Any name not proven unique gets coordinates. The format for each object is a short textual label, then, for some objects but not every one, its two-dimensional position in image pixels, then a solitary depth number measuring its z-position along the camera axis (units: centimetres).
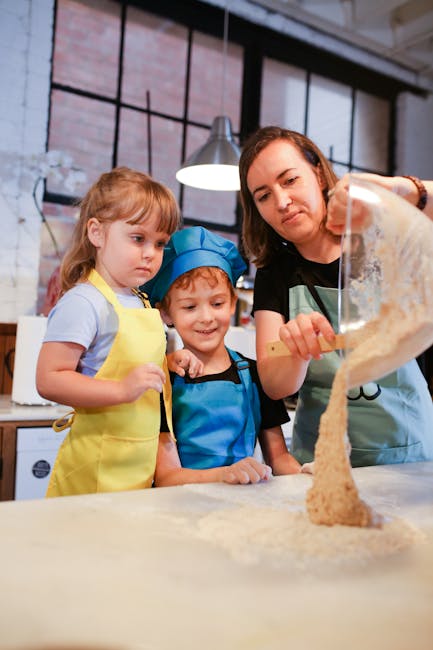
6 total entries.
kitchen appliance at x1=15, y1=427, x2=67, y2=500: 215
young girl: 104
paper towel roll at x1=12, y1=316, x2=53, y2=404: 225
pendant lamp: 250
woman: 117
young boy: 118
